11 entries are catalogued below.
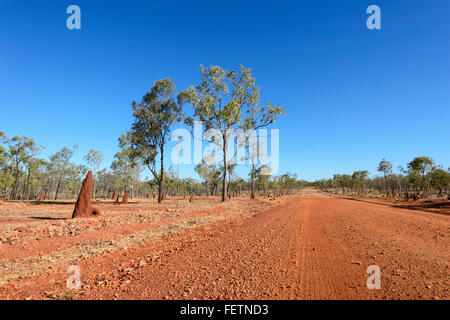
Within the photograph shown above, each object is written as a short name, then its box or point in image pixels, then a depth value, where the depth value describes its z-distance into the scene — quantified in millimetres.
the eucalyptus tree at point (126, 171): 55281
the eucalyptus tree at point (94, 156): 53925
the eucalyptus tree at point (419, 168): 46812
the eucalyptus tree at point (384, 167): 54028
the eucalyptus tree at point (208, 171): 65375
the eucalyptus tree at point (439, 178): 42781
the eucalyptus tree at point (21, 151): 42297
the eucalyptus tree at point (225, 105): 24750
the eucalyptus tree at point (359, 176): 66375
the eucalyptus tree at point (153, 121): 29953
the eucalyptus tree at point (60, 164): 54750
